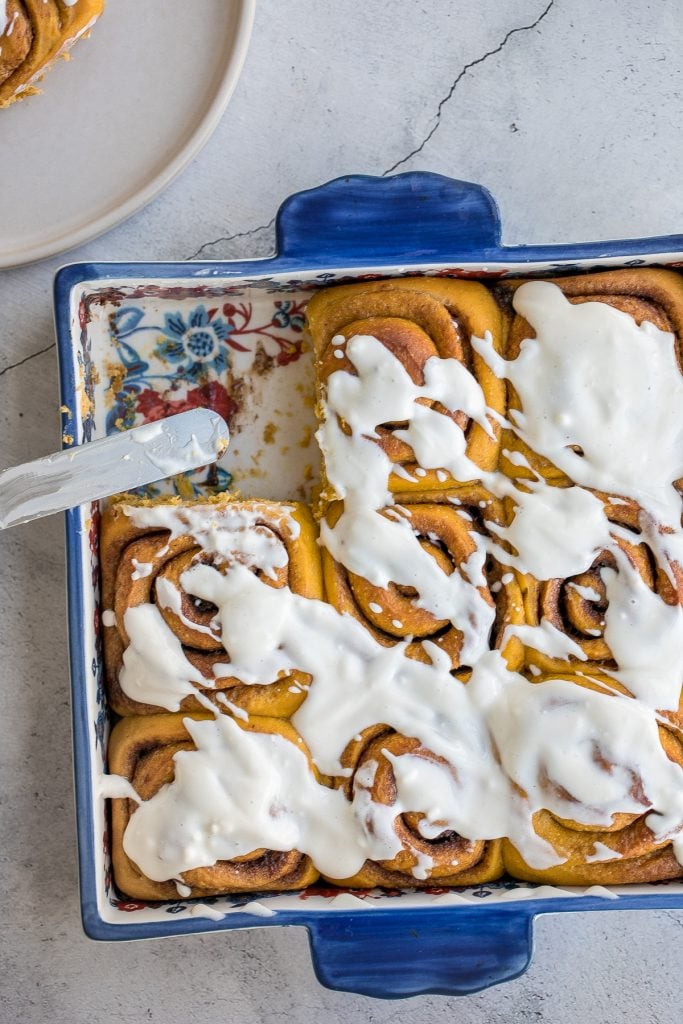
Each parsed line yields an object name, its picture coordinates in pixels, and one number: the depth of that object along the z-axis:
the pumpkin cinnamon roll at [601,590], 0.72
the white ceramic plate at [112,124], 0.75
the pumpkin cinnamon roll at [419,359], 0.72
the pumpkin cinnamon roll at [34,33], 0.72
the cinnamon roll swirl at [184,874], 0.71
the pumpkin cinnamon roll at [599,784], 0.71
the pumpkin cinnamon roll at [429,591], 0.72
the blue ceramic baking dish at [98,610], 0.71
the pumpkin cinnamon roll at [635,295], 0.72
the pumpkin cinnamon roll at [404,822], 0.71
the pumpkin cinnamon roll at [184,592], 0.72
